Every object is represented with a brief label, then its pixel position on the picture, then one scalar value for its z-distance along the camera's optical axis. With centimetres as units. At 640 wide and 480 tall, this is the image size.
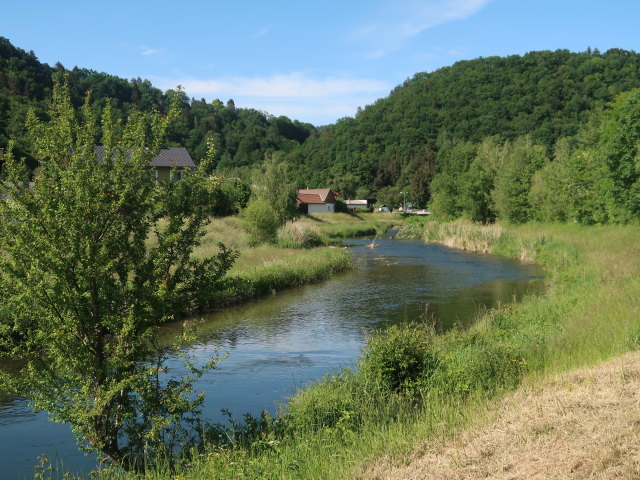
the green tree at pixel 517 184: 5309
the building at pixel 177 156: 5550
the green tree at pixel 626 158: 3384
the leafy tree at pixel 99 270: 762
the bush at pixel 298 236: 4073
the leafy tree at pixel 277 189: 5084
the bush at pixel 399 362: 1070
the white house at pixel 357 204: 11319
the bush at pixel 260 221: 3903
